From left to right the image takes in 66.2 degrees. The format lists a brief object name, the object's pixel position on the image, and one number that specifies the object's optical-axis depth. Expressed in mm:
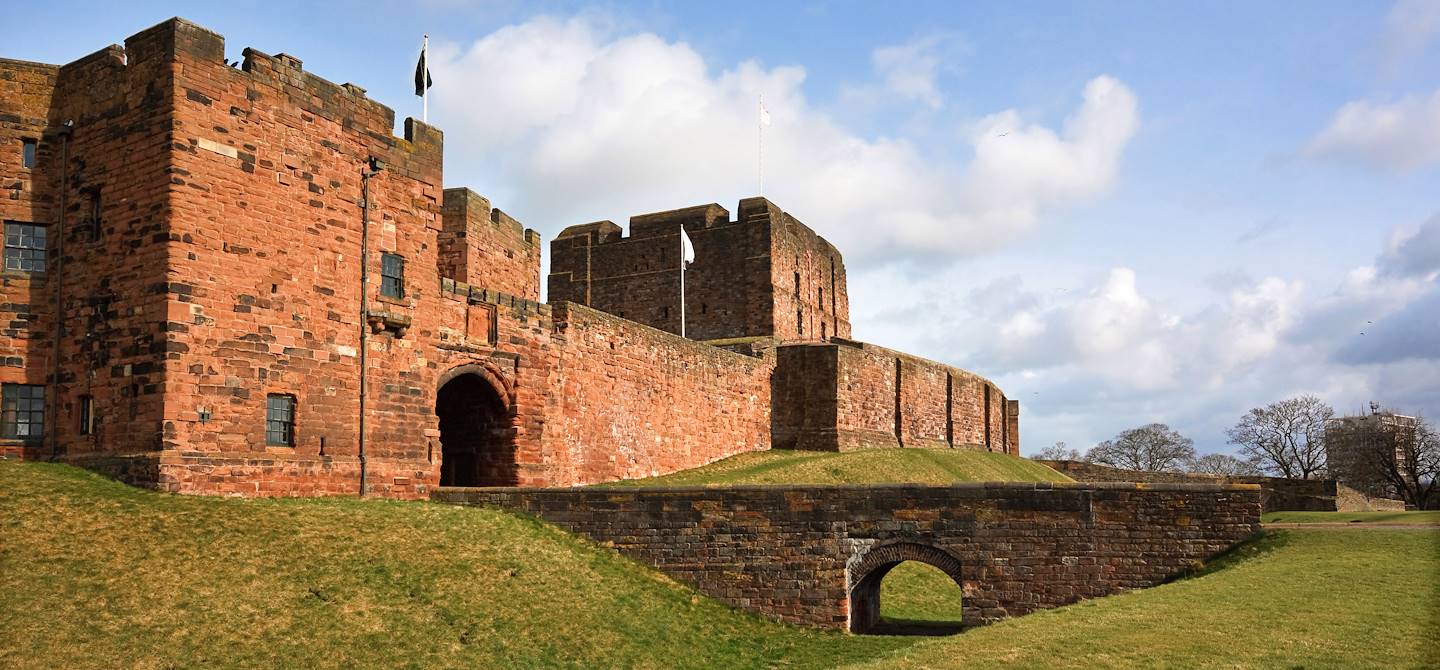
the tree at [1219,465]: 83188
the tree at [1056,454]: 99500
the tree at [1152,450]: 82875
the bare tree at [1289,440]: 73625
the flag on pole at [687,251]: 42625
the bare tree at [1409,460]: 57188
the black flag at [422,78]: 25656
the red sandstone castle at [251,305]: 18812
